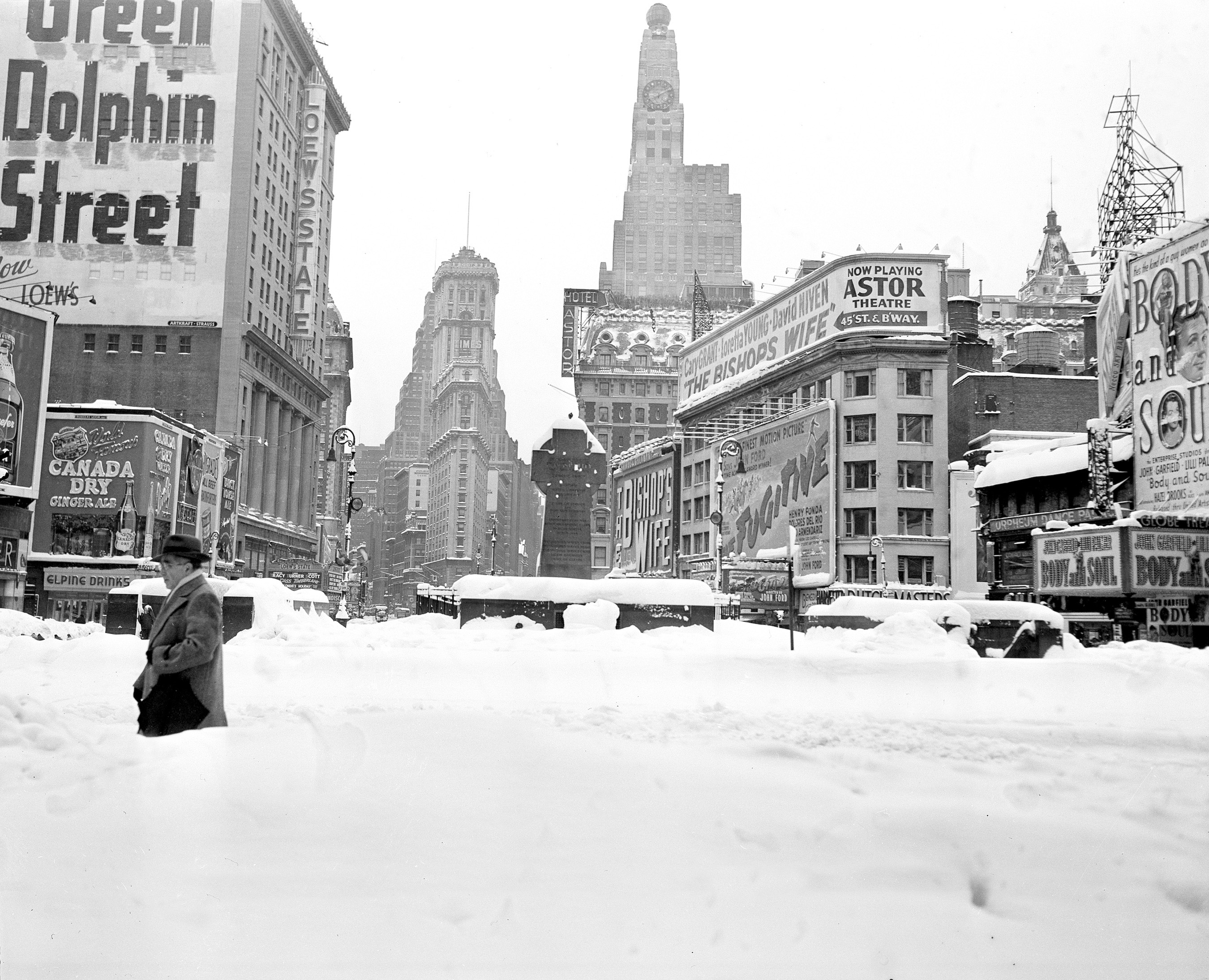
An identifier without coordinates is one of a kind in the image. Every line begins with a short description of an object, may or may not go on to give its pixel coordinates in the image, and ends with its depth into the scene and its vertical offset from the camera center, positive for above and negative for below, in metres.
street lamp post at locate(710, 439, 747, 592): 58.44 +7.65
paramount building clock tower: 191.50 +52.51
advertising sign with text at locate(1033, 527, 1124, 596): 24.48 +0.67
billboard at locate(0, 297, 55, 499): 41.94 +6.95
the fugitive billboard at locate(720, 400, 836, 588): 61.62 +5.65
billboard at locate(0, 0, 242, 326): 70.25 +27.39
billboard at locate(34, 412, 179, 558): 51.12 +3.86
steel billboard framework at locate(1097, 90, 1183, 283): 53.34 +20.04
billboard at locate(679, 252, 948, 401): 62.88 +17.37
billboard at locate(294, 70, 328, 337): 77.50 +27.32
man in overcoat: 5.54 -0.52
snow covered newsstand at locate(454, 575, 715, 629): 18.39 -0.36
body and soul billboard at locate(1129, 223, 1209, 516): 29.38 +6.25
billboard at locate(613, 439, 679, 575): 89.69 +6.25
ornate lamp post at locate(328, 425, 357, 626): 37.38 +3.99
